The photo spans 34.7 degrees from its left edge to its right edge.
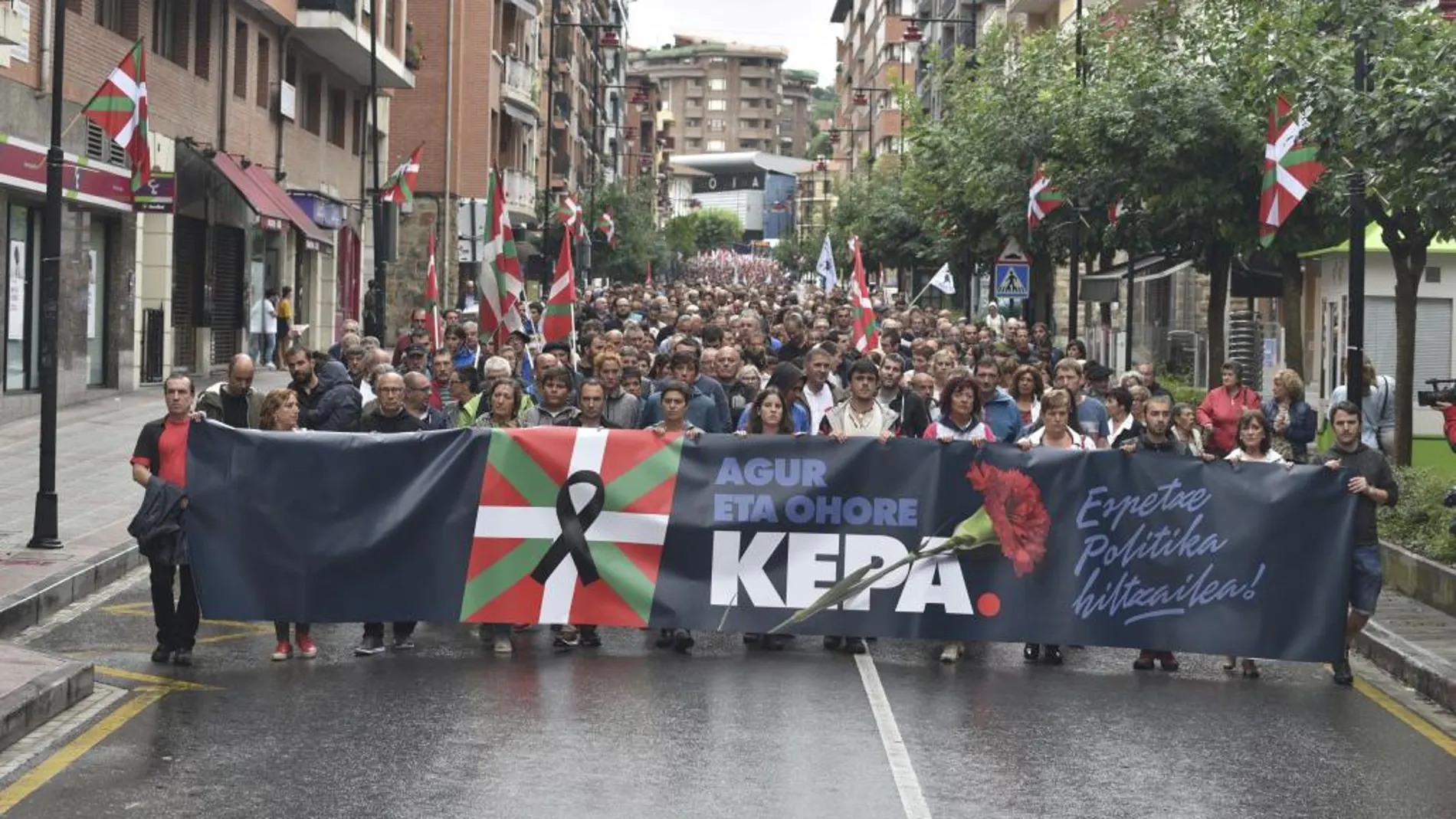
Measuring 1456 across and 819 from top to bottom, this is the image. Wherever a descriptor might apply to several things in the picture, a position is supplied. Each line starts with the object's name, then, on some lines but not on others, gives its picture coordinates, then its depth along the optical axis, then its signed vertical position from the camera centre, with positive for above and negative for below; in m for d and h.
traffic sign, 40.69 +1.24
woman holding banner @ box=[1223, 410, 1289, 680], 13.55 -0.48
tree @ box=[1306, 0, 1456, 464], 16.33 +1.69
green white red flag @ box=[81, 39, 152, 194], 24.84 +2.49
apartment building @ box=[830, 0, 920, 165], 130.25 +17.84
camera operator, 13.97 -0.27
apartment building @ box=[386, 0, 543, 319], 61.69 +5.92
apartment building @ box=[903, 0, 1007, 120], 88.06 +13.85
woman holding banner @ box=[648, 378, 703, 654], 13.59 -0.46
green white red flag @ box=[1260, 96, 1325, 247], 20.89 +1.69
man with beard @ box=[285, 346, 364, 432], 15.76 -0.41
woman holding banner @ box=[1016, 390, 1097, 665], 13.64 -0.45
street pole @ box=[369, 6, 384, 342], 38.34 +1.72
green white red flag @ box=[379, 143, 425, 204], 42.16 +2.85
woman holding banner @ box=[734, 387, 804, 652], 13.84 -0.43
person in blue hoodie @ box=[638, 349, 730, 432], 15.25 -0.45
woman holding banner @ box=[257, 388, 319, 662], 13.53 -0.44
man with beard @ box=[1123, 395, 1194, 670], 13.42 -0.51
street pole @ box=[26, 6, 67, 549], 16.92 +0.12
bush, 16.75 -1.23
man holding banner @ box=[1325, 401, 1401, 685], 13.02 -0.79
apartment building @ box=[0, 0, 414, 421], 28.28 +2.31
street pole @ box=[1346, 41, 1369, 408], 18.77 +0.57
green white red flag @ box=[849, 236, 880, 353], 27.94 +0.32
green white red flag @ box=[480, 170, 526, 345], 23.09 +0.57
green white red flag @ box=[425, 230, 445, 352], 25.27 +0.28
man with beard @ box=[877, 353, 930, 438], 16.12 -0.37
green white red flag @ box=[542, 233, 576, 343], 22.05 +0.34
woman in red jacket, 18.31 -0.40
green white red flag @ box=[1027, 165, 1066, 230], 36.53 +2.42
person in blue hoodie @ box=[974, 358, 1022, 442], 15.48 -0.39
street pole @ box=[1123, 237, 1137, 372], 35.38 +0.45
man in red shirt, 12.63 -0.77
